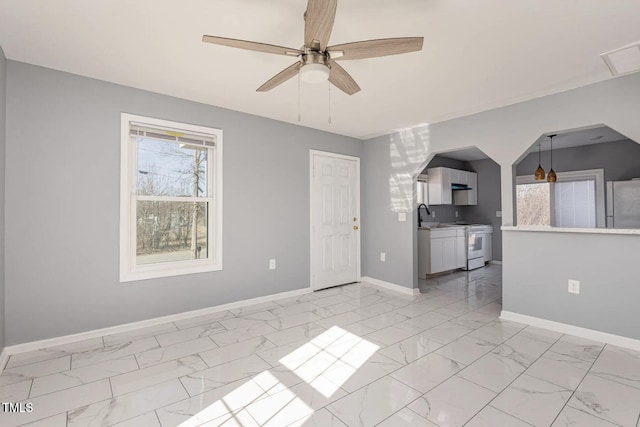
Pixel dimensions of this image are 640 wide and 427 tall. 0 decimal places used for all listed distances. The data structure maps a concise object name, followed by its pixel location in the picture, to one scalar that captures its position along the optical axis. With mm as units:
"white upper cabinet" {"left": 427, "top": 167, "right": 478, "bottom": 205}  6172
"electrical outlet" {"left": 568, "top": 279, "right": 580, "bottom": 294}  2877
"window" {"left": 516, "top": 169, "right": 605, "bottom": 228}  5355
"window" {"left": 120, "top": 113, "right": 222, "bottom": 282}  2992
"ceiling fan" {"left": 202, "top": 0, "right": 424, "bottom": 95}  1600
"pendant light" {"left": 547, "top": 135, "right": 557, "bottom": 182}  4824
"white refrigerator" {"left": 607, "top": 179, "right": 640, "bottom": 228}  4719
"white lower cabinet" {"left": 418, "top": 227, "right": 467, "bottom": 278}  5281
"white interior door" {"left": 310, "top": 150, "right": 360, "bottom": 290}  4441
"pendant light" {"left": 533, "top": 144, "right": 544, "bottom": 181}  4703
